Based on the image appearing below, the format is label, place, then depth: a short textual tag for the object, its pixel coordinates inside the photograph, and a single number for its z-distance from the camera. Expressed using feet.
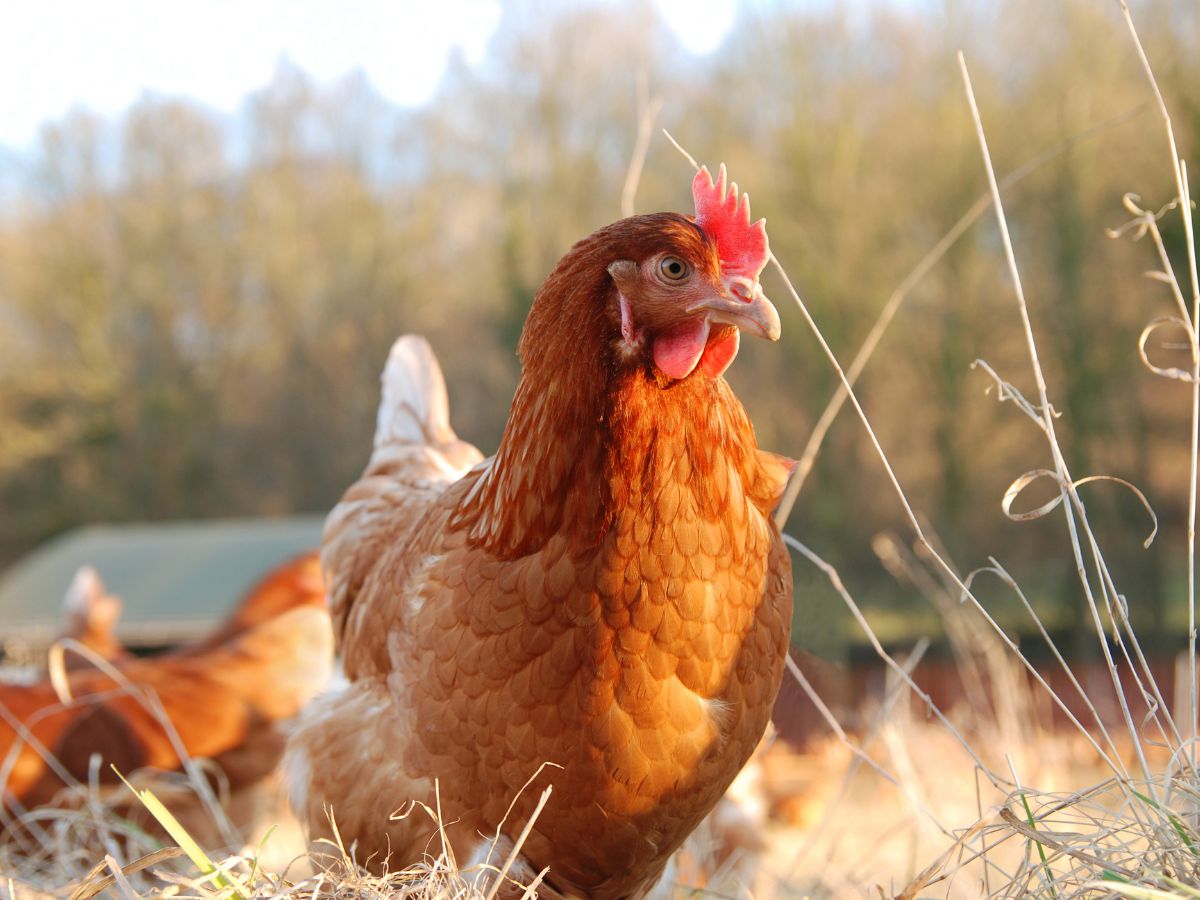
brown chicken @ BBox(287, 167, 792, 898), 4.91
